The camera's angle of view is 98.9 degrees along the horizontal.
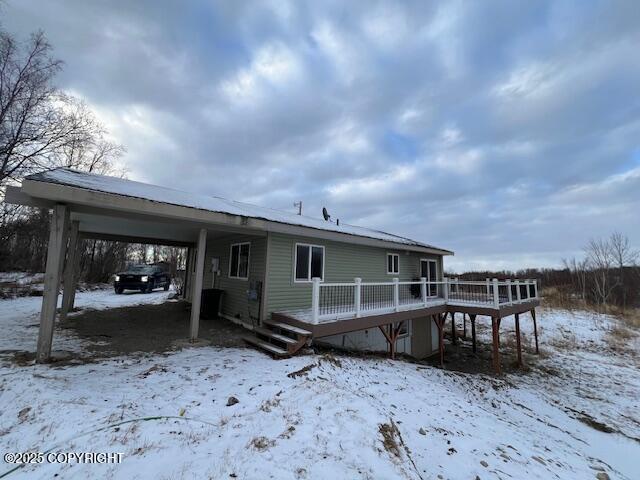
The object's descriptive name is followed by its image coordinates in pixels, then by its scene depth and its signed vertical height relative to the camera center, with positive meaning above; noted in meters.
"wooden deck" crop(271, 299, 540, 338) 6.82 -1.25
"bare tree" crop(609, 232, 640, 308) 26.31 +2.69
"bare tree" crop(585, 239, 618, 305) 25.30 +1.58
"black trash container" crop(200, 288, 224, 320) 9.45 -1.10
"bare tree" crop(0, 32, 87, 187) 11.96 +7.25
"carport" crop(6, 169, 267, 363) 4.84 +1.21
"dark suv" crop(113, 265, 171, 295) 17.77 -0.63
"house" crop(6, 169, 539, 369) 5.23 +0.13
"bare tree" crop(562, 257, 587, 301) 28.18 +0.78
